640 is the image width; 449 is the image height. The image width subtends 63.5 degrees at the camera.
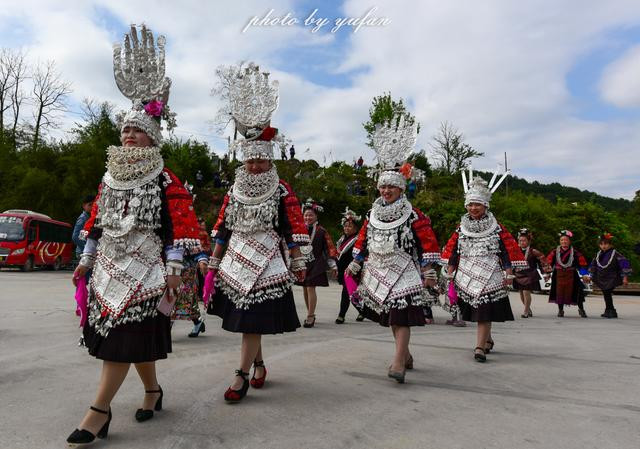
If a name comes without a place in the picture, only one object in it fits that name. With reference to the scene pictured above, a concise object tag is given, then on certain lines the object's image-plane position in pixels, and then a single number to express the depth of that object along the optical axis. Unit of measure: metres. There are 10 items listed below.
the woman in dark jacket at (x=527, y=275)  11.81
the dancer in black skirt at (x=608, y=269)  12.62
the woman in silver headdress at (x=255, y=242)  4.39
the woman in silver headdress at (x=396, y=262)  5.20
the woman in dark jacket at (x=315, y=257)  8.69
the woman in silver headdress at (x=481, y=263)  6.48
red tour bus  22.73
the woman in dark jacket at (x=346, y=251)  9.43
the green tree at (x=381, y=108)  45.19
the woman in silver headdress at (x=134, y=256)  3.42
